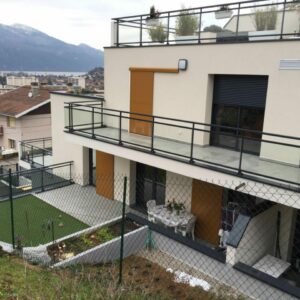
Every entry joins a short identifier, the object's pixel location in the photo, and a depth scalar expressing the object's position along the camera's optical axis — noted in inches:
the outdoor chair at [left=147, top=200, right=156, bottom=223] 468.4
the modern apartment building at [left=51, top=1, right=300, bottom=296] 341.4
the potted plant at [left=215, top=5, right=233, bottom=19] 403.3
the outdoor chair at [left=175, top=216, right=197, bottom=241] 442.3
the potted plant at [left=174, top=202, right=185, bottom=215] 459.2
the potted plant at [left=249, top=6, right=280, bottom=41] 375.2
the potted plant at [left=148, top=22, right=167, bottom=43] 478.9
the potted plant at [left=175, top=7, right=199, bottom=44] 443.7
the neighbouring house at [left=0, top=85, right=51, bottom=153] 1133.1
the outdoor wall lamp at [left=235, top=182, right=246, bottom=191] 326.3
